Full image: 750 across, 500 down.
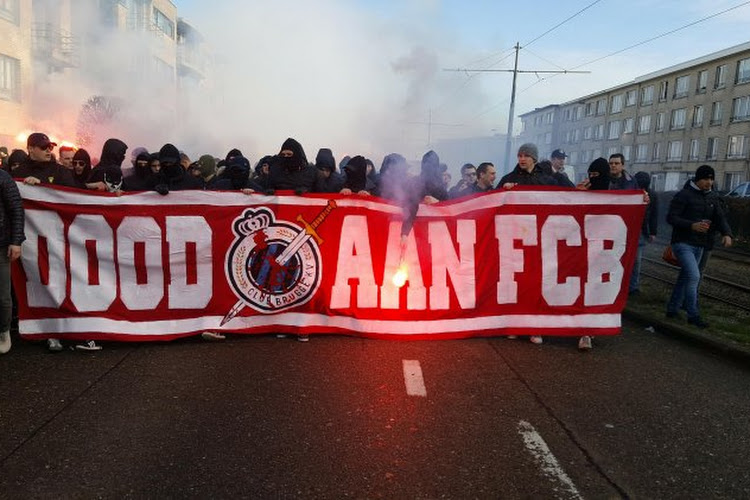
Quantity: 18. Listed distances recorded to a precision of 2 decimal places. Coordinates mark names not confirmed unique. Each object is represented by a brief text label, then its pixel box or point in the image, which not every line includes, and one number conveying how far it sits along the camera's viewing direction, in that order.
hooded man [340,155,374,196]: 5.96
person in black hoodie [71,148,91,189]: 6.31
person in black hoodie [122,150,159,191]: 6.17
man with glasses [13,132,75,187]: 5.29
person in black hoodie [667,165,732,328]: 6.19
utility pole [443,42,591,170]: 35.62
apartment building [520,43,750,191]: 42.28
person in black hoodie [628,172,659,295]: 7.79
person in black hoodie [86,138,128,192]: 5.57
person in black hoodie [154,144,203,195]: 5.91
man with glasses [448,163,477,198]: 8.16
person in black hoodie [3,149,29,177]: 7.37
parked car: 20.29
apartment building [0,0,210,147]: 22.05
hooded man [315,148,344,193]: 7.36
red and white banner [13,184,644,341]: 5.14
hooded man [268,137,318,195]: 6.05
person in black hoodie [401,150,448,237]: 5.61
